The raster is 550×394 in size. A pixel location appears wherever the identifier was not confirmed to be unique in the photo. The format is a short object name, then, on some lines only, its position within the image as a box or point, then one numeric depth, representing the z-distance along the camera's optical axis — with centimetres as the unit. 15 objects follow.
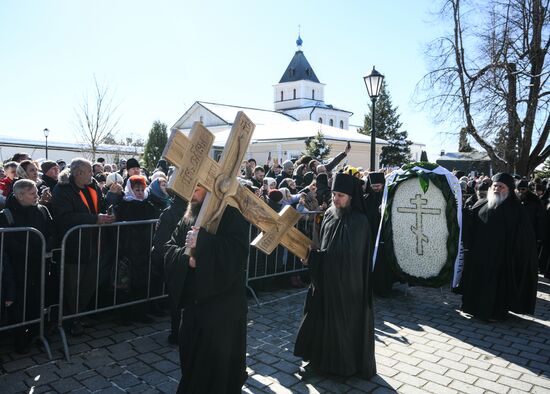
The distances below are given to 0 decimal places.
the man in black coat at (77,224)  498
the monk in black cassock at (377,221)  715
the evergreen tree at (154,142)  4784
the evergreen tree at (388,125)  4947
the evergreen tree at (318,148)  2865
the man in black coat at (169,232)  493
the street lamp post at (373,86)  1012
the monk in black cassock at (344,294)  411
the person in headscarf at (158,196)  567
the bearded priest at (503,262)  624
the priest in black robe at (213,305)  284
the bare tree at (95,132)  2753
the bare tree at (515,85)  1276
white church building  3953
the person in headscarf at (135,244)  545
